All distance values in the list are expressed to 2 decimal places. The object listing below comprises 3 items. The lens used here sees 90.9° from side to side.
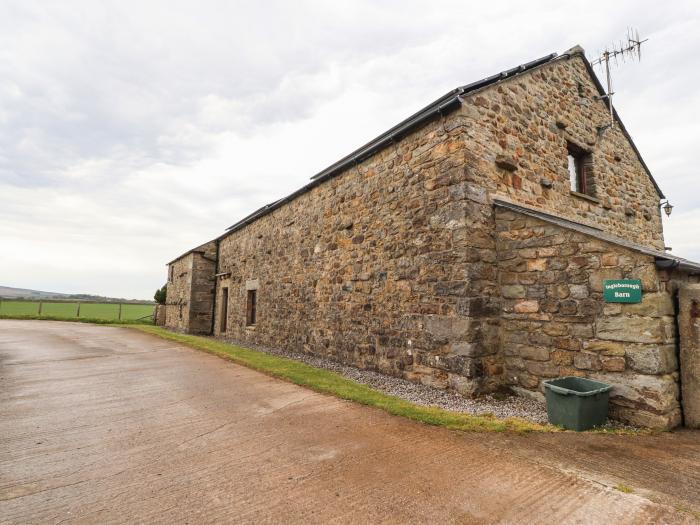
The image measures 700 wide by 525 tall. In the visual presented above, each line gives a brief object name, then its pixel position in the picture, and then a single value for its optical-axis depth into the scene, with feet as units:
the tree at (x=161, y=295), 75.80
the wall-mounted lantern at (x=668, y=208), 34.06
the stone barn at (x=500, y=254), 14.38
